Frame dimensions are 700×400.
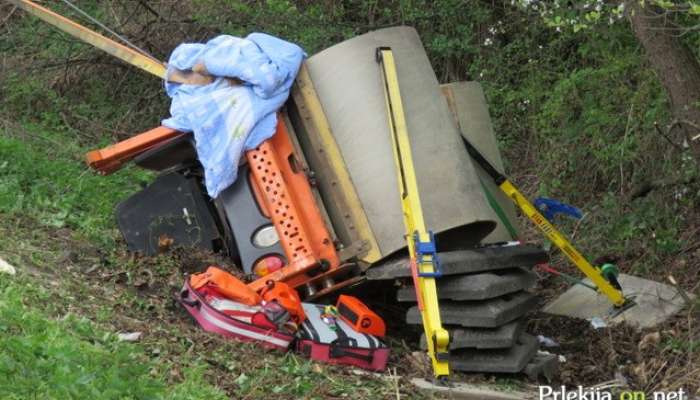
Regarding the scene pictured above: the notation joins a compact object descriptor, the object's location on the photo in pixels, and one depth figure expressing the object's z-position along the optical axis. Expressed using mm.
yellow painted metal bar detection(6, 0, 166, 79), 8109
